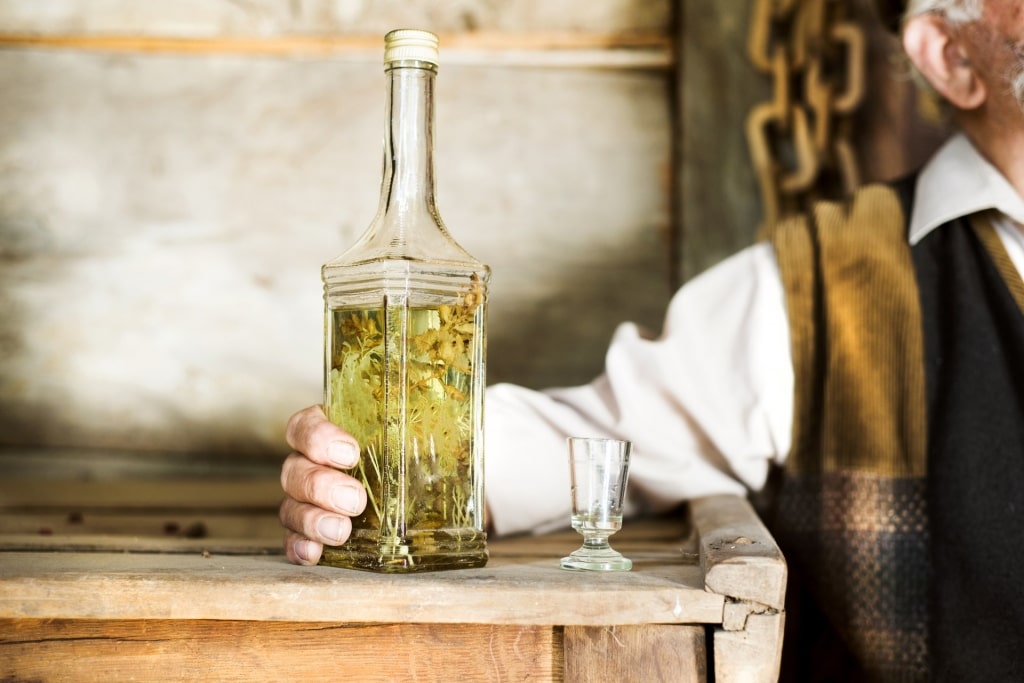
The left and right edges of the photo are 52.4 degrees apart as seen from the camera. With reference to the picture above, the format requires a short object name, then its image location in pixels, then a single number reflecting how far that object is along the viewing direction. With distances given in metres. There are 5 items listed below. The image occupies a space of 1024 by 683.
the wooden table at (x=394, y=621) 0.81
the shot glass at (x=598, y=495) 0.89
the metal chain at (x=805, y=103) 1.63
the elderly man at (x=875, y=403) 1.17
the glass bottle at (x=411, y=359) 0.90
